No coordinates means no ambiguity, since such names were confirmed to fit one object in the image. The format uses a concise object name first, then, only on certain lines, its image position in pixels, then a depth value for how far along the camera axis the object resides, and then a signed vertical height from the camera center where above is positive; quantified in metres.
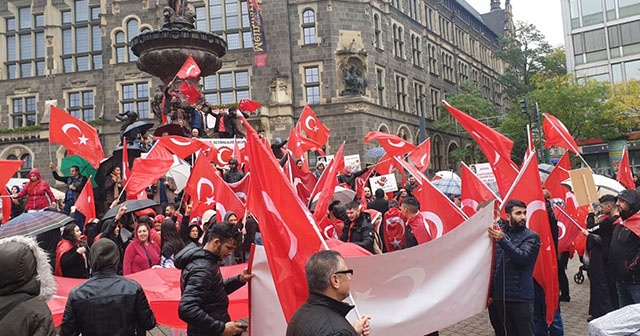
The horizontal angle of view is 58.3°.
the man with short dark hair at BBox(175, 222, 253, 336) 3.89 -0.54
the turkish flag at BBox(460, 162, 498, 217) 7.80 -0.02
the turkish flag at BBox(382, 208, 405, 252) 8.25 -0.51
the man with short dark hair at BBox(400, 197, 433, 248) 6.96 -0.37
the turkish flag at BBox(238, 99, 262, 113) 18.33 +3.23
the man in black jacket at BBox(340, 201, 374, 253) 7.13 -0.38
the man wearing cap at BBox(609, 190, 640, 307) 6.02 -0.71
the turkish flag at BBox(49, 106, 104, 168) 11.09 +1.59
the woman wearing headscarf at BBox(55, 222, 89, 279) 5.95 -0.41
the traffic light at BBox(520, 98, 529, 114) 24.35 +3.45
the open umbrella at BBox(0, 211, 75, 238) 5.63 -0.04
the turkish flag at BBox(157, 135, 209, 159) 11.97 +1.37
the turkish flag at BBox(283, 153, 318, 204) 10.76 +0.51
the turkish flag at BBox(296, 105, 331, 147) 16.31 +2.14
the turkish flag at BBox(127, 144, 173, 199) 9.41 +0.69
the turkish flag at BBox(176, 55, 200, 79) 13.95 +3.41
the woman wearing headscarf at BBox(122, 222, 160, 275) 6.74 -0.49
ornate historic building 33.03 +8.67
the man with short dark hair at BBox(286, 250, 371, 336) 2.81 -0.52
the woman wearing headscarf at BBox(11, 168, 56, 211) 11.28 +0.53
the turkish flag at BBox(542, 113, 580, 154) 10.95 +1.00
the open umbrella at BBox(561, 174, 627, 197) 12.02 -0.08
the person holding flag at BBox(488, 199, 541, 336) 5.20 -0.81
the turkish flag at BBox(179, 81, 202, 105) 15.10 +3.10
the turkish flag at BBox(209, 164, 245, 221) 8.04 +0.07
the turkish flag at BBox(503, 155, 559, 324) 5.85 -0.36
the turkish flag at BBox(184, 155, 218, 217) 9.02 +0.36
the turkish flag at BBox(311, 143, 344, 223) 6.16 +0.08
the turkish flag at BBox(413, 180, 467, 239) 6.46 -0.22
